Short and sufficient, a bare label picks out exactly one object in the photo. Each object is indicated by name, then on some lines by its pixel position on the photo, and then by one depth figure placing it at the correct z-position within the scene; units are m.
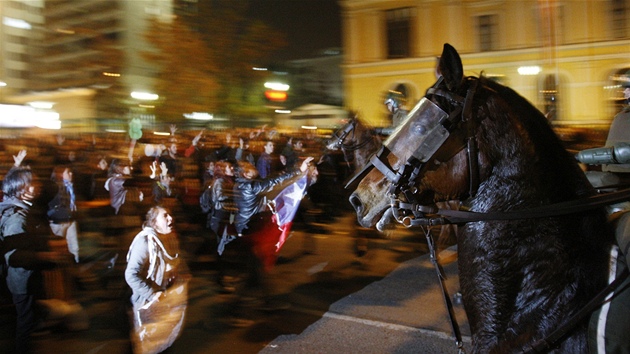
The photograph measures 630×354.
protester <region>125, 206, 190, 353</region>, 4.58
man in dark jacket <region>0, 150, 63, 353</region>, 5.09
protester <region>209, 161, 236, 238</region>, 7.19
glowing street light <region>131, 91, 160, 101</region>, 18.96
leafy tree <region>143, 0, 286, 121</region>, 19.66
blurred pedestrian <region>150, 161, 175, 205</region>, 6.47
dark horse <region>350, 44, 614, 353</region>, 2.23
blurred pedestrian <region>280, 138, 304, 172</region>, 10.66
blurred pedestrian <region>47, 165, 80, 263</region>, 8.09
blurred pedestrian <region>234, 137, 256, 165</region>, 10.22
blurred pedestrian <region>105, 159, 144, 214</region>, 8.40
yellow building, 25.83
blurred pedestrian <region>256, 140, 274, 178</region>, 10.48
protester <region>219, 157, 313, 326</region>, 6.82
